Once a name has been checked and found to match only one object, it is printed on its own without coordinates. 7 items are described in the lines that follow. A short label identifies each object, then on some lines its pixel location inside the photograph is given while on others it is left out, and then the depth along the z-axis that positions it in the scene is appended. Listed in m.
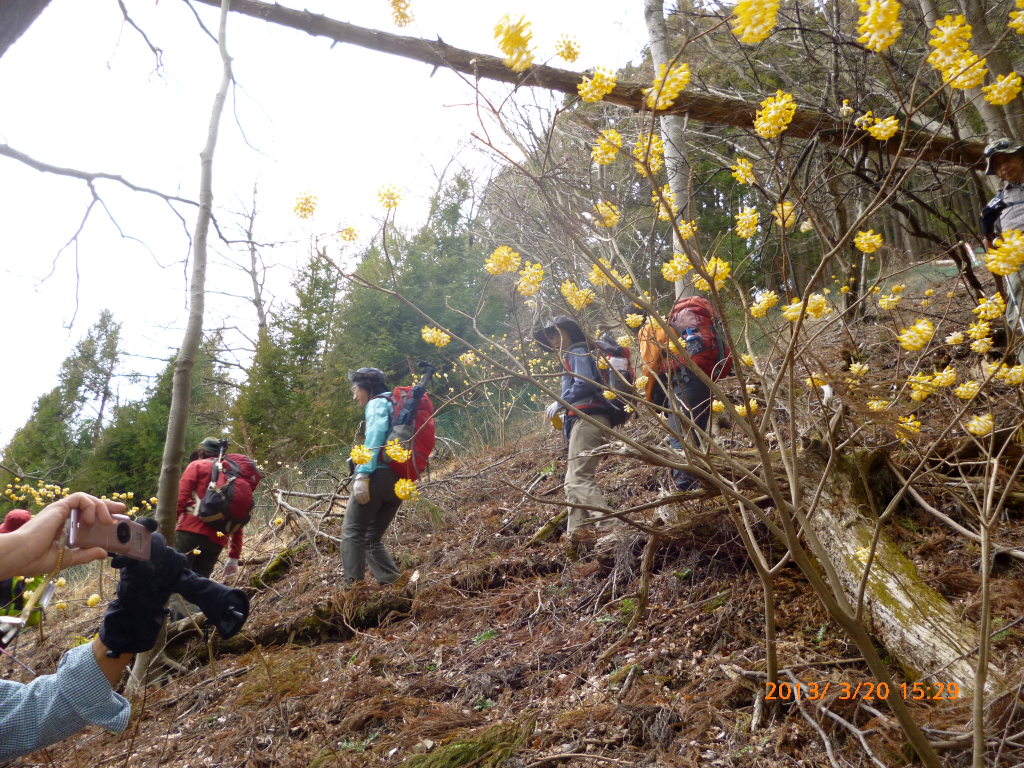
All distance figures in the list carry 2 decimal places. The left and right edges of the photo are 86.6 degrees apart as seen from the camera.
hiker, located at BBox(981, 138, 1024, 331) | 3.36
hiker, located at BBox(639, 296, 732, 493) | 4.07
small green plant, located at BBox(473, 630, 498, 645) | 3.50
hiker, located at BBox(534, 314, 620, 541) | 4.33
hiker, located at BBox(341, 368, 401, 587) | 4.65
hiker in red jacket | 4.84
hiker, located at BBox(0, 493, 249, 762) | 1.29
